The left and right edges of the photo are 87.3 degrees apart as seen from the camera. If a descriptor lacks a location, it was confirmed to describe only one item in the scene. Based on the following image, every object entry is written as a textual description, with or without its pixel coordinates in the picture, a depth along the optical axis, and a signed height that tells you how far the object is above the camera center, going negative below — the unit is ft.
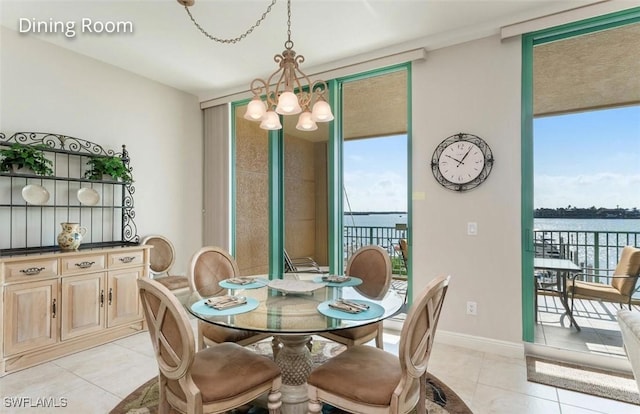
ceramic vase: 10.00 -0.88
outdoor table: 9.62 -1.73
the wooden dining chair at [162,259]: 12.65 -2.05
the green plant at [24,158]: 9.27 +1.39
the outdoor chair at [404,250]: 11.53 -1.45
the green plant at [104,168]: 11.42 +1.38
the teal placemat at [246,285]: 7.71 -1.79
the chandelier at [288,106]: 6.86 +2.18
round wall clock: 9.91 +1.43
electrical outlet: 10.07 -2.99
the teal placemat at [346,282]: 7.87 -1.78
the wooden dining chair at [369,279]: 7.52 -1.85
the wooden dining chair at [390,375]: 4.93 -2.69
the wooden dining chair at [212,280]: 7.62 -1.89
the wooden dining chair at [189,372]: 4.89 -2.67
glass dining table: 5.49 -1.85
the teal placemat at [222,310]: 5.87 -1.83
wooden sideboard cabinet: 8.64 -2.73
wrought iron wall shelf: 9.89 +0.10
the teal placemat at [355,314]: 5.62 -1.81
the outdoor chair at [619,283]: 8.70 -1.99
